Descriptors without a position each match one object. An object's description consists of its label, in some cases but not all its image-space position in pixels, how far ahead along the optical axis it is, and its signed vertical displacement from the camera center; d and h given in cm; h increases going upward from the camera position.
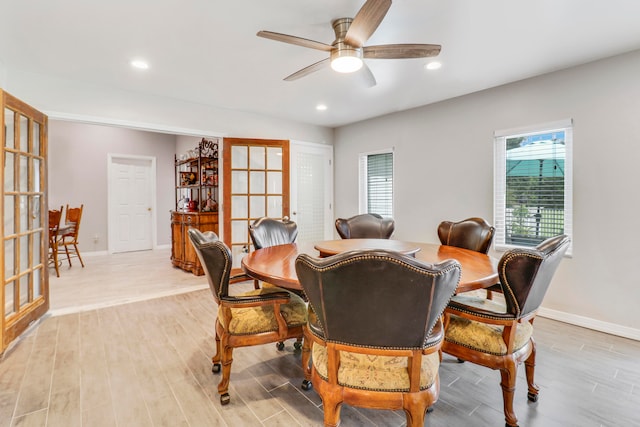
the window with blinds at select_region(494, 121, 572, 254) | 306 +27
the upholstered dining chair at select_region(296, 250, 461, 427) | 106 -43
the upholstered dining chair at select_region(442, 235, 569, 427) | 147 -56
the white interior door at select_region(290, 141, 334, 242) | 504 +34
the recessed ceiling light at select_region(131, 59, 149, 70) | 281 +135
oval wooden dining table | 157 -34
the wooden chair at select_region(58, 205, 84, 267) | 520 -22
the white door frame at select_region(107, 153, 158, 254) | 655 +29
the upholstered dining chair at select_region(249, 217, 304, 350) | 296 -23
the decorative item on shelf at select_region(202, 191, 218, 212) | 510 +8
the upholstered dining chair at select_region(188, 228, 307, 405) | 171 -62
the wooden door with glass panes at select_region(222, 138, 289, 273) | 432 +36
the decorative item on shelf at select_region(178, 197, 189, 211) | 643 +17
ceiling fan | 183 +108
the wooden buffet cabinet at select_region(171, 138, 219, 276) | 477 +3
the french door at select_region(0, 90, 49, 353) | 244 -8
